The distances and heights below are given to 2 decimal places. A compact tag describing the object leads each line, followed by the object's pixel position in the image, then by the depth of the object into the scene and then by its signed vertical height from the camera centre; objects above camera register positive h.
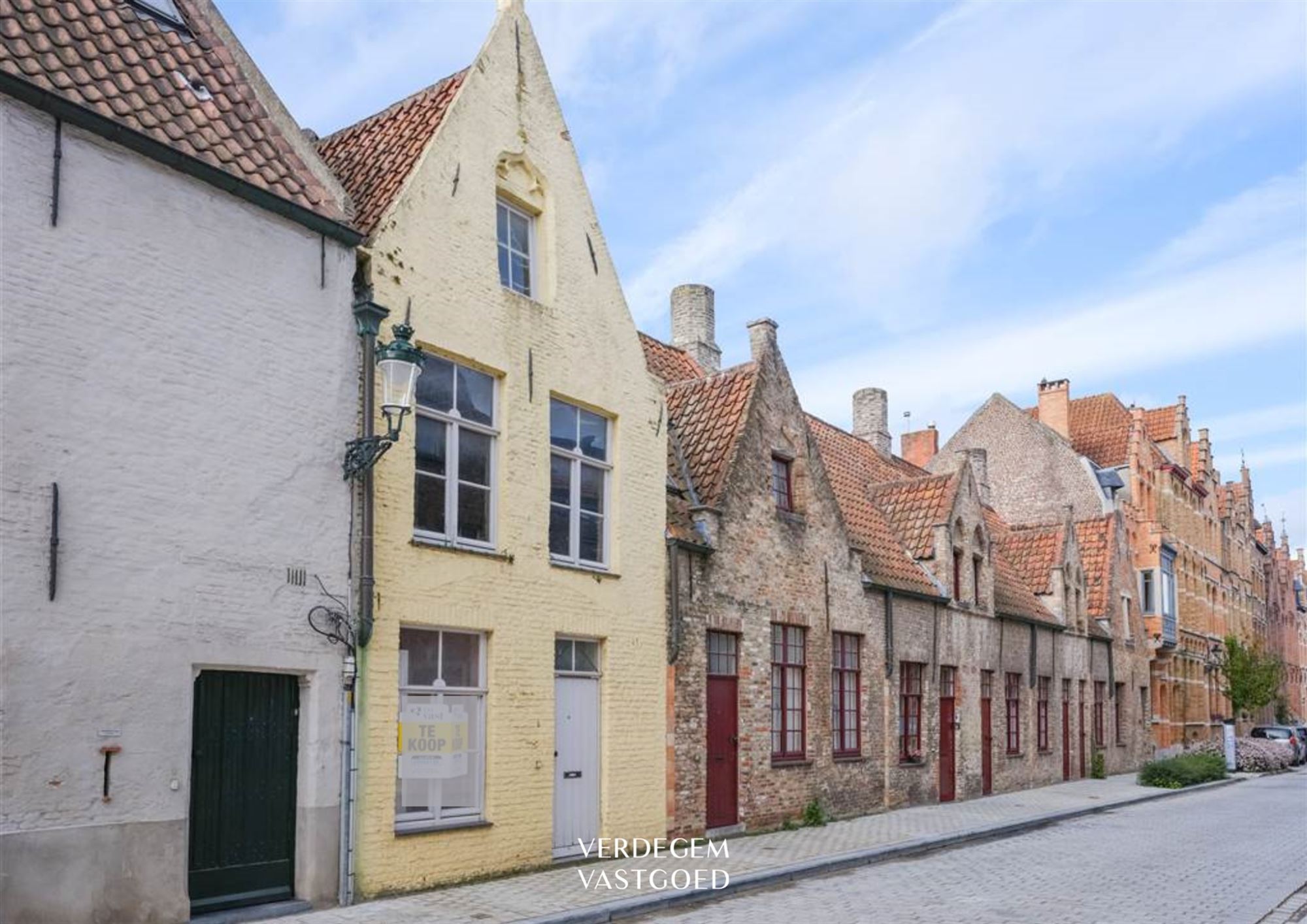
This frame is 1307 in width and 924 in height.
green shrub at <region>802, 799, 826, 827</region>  17.55 -2.80
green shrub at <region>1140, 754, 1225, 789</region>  27.25 -3.39
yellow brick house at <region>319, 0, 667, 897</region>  11.52 +1.10
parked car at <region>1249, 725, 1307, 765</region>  38.66 -3.71
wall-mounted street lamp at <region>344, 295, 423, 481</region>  10.52 +2.02
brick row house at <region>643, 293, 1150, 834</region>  15.95 -0.09
